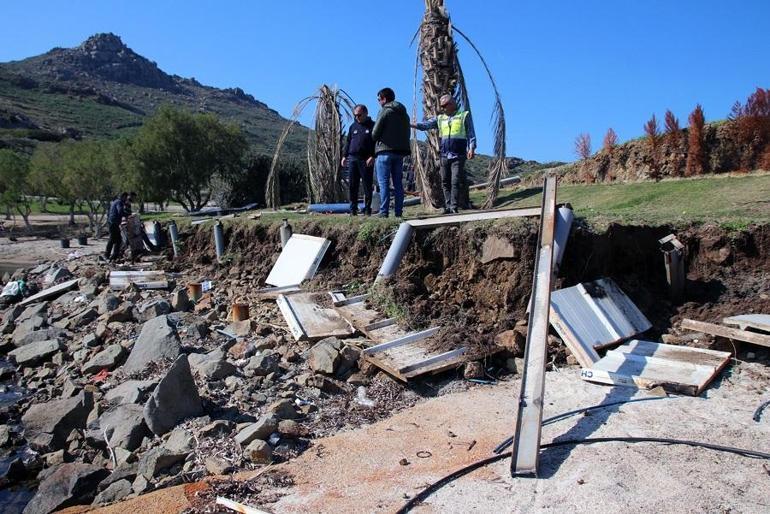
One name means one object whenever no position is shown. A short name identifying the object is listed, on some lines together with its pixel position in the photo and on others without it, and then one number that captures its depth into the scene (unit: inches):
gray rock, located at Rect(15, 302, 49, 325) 439.7
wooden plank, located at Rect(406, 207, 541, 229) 264.7
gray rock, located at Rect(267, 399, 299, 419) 203.3
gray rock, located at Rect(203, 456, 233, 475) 174.2
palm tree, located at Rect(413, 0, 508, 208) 427.8
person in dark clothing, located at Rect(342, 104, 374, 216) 366.0
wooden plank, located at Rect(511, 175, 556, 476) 152.2
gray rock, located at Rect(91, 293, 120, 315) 403.5
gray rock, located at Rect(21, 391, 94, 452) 236.5
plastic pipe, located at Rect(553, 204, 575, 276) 245.0
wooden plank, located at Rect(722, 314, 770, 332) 205.3
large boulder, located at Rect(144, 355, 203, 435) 208.4
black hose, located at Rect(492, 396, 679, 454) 167.8
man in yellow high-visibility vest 324.2
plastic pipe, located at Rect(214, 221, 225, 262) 444.8
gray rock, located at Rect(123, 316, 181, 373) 284.7
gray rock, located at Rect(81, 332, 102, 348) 341.7
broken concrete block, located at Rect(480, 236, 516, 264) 261.3
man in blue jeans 329.4
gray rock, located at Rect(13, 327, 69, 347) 378.0
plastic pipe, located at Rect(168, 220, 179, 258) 509.0
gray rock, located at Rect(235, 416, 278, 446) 184.5
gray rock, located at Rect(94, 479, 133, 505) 177.9
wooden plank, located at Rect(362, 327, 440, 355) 238.2
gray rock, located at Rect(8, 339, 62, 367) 343.0
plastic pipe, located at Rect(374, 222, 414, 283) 291.3
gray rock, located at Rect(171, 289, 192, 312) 371.2
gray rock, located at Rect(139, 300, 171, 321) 362.9
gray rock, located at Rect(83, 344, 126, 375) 301.6
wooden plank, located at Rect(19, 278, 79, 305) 493.7
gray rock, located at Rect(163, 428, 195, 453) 190.1
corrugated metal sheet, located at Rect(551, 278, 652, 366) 226.1
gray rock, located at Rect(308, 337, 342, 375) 235.3
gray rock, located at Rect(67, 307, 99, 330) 397.1
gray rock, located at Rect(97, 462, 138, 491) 187.9
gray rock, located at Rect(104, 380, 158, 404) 245.4
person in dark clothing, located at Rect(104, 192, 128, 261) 553.0
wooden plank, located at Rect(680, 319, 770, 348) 200.5
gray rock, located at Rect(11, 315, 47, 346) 397.3
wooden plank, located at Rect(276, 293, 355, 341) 266.4
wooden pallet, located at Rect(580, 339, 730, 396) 192.5
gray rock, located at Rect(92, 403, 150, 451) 209.0
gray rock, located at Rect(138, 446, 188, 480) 183.3
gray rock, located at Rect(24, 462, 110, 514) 186.4
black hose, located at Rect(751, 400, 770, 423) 170.5
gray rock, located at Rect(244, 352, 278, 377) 242.4
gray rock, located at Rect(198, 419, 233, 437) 195.6
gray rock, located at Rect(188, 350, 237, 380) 244.5
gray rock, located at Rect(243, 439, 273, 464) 176.6
